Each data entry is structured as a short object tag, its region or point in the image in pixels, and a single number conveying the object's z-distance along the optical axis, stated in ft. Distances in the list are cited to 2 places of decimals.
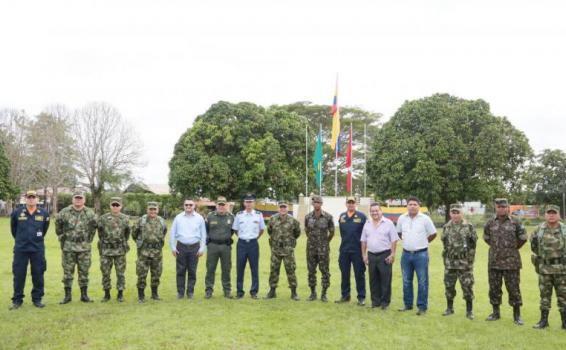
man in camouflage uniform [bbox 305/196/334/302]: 29.63
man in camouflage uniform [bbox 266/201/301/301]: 29.76
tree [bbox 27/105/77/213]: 149.89
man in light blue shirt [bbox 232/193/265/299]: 30.17
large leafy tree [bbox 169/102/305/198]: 116.78
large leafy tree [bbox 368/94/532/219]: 104.63
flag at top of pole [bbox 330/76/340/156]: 89.56
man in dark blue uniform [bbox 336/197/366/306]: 28.78
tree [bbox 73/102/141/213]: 138.31
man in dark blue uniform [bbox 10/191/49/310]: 26.77
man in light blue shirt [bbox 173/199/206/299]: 29.32
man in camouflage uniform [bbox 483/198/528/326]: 24.32
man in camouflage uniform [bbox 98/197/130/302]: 28.12
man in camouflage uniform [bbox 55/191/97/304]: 27.66
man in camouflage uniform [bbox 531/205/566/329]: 23.20
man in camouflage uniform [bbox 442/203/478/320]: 25.32
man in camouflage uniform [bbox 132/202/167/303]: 28.40
